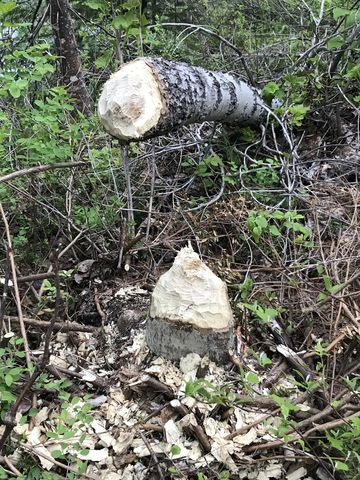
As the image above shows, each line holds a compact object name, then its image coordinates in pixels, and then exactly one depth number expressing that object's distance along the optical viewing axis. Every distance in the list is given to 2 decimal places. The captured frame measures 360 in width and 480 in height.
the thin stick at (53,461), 1.62
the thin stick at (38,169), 2.03
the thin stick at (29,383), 1.58
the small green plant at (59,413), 1.59
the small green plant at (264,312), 1.91
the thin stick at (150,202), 2.75
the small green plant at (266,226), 2.40
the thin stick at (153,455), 1.64
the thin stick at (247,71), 3.50
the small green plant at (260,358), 1.83
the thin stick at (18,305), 1.87
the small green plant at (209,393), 1.66
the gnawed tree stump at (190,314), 1.91
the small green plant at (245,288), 2.27
